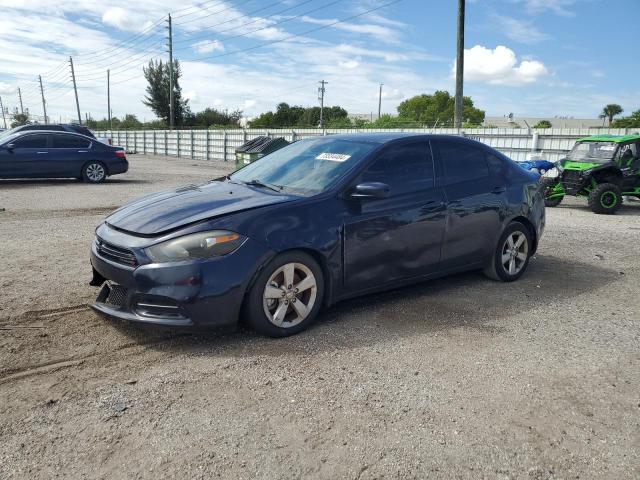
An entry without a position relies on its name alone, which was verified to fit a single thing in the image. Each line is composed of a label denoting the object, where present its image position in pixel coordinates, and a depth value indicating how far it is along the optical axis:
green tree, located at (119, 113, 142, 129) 79.71
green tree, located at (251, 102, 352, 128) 80.81
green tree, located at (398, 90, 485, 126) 87.12
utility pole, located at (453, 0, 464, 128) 19.16
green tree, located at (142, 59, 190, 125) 70.75
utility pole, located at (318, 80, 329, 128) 68.62
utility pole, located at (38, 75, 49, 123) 98.73
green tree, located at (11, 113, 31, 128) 106.62
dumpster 16.44
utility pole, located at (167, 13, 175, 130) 47.33
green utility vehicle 11.41
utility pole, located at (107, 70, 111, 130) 79.38
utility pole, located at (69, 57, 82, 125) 74.93
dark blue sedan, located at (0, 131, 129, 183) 14.37
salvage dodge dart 3.60
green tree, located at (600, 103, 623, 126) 90.75
